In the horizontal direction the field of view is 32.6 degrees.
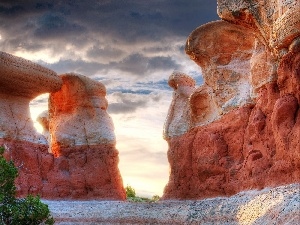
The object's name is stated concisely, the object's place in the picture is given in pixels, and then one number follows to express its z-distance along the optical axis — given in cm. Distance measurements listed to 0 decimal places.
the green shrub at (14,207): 1188
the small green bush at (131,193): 4328
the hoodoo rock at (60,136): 2241
